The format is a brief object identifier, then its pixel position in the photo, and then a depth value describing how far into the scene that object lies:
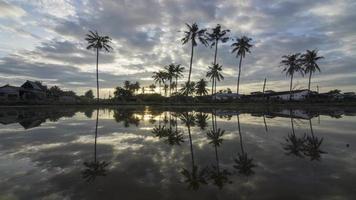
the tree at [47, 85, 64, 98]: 101.88
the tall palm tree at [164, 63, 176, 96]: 94.69
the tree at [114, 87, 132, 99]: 112.90
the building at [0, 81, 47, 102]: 77.56
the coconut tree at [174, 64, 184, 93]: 93.94
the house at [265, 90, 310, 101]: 102.78
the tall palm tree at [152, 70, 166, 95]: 108.92
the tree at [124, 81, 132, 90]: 146.50
